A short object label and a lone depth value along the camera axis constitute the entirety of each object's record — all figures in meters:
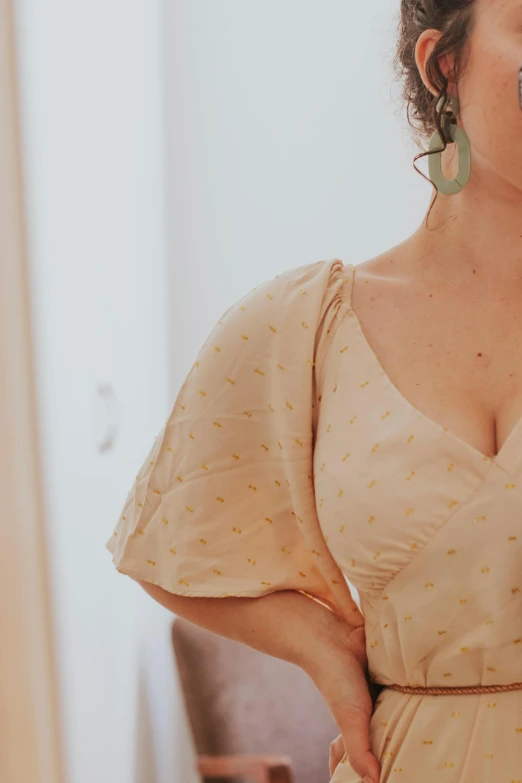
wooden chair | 2.49
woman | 1.50
